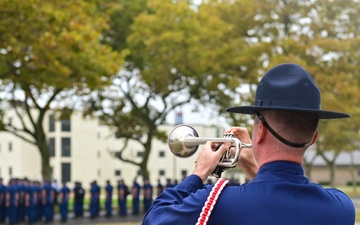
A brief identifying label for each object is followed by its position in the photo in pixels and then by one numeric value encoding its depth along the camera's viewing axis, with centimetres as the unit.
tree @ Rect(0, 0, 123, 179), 1675
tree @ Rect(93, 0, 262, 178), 3028
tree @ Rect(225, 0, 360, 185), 2631
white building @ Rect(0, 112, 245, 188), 7131
